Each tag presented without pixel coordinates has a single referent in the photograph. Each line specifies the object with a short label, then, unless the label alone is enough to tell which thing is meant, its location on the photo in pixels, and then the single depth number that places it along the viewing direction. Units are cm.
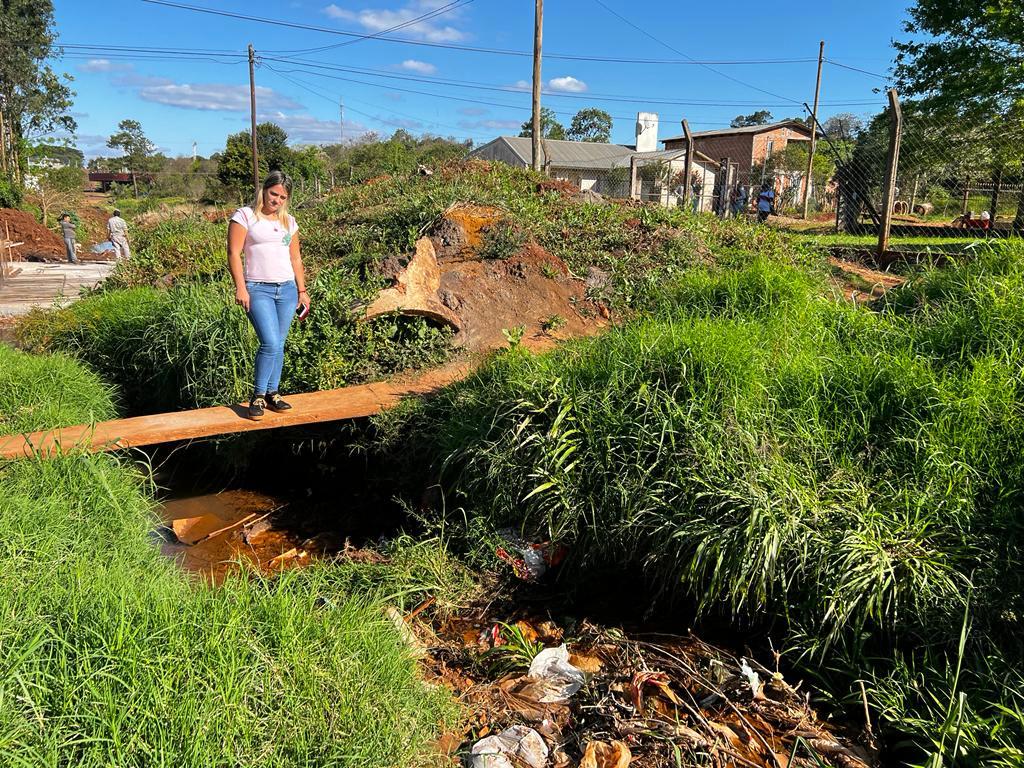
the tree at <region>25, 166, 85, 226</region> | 2279
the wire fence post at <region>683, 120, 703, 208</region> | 1031
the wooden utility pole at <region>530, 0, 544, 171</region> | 1434
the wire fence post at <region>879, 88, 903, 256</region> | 772
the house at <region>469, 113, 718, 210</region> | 2777
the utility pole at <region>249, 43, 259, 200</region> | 2267
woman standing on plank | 439
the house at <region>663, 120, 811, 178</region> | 3353
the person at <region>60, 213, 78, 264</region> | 1767
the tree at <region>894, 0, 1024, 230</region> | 1255
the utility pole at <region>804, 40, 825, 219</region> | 2083
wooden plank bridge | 432
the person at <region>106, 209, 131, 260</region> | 1448
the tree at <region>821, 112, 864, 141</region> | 2084
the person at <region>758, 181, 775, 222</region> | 1308
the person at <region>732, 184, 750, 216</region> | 1617
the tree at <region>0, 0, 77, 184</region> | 2488
